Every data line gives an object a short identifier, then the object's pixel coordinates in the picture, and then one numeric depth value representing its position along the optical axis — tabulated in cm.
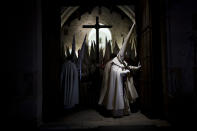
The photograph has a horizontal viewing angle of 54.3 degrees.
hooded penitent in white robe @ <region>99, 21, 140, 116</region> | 527
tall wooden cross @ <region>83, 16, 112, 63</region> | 830
